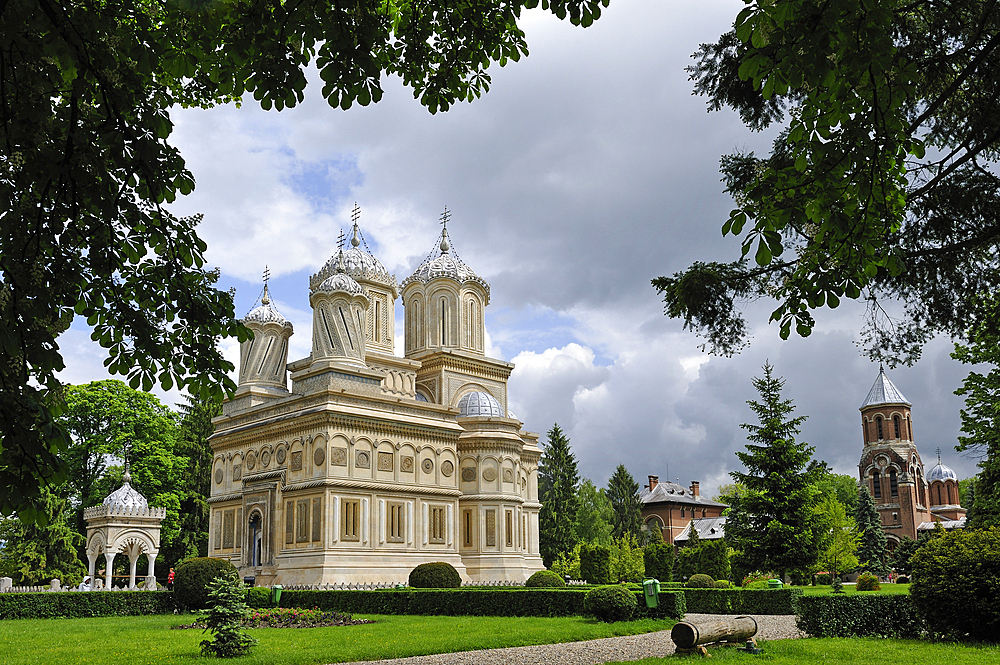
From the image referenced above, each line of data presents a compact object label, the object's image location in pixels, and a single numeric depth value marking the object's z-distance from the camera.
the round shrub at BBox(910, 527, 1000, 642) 12.56
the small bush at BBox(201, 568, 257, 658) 13.02
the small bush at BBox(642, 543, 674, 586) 45.56
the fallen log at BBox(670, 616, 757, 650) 12.21
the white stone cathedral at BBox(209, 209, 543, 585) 29.94
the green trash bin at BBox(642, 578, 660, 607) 17.33
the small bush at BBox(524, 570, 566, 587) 28.64
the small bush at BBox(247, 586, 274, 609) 23.19
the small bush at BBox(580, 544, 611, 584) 39.38
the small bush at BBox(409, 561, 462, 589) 26.86
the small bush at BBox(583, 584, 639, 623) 17.56
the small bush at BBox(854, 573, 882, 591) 31.62
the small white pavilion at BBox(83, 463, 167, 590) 29.58
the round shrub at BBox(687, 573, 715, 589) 29.73
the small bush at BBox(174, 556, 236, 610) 23.42
